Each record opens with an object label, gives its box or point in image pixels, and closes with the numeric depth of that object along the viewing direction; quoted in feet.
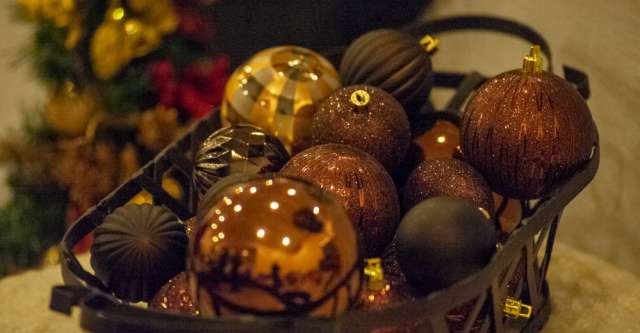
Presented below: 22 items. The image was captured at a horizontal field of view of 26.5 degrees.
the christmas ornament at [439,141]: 2.85
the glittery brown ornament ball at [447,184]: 2.60
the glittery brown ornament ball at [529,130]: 2.58
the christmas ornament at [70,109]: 3.85
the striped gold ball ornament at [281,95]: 2.91
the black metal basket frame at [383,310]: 2.20
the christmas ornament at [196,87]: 3.94
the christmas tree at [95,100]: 3.80
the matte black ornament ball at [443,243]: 2.36
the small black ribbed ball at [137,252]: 2.47
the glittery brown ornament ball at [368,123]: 2.67
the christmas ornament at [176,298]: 2.45
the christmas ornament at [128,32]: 3.75
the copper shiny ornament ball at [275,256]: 2.24
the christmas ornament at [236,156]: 2.70
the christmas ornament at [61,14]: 3.74
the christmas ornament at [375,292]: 2.37
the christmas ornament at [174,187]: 3.34
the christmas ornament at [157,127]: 3.89
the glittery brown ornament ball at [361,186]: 2.49
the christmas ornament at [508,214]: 2.89
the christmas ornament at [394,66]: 2.86
